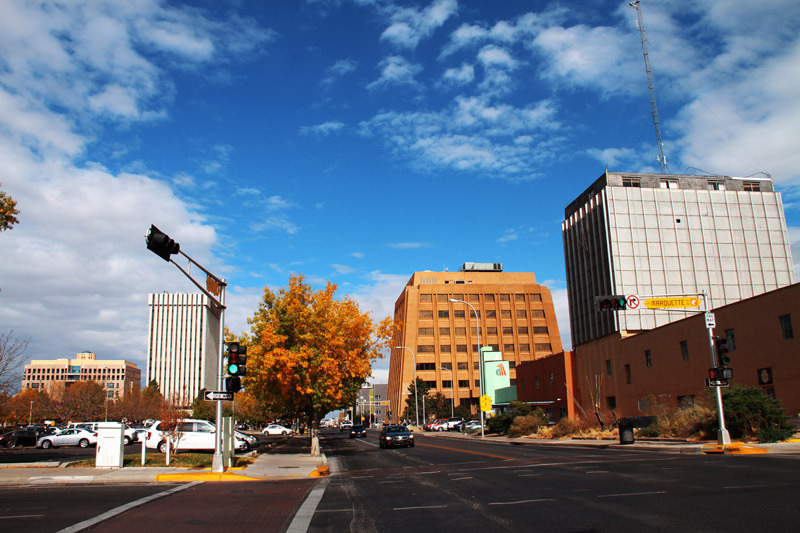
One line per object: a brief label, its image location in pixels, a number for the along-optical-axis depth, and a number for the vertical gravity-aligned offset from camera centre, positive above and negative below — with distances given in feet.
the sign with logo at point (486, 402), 178.38 -4.88
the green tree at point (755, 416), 79.66 -5.64
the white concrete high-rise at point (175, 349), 609.83 +50.91
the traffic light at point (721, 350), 78.38 +3.36
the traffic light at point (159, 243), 51.34 +13.49
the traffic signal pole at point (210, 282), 51.49 +12.04
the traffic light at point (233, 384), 59.57 +1.29
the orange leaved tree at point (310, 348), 98.32 +7.75
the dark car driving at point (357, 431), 220.49 -14.68
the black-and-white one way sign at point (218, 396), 58.37 +0.21
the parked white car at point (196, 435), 95.50 -5.85
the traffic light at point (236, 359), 59.62 +3.77
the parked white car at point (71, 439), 135.74 -7.83
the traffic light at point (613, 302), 85.10 +11.04
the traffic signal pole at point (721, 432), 74.33 -6.90
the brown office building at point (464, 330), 402.93 +38.98
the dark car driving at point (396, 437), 126.72 -9.98
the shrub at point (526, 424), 151.74 -10.11
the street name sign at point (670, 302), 84.84 +10.69
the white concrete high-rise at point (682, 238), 236.84 +55.58
